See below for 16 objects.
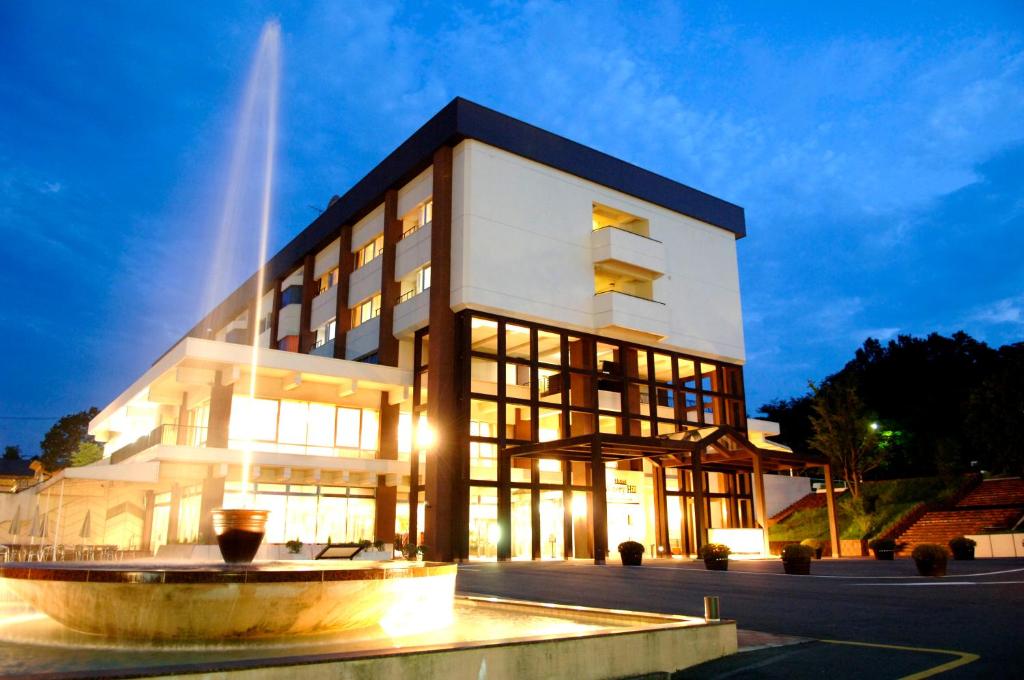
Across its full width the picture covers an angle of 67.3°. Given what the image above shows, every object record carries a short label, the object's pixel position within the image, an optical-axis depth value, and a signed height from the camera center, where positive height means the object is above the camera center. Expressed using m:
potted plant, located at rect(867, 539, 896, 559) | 29.12 -0.83
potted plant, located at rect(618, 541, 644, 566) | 25.81 -0.84
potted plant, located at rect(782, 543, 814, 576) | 20.09 -0.82
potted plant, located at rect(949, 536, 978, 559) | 28.41 -0.76
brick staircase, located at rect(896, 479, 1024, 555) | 36.22 +0.45
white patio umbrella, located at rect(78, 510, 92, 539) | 26.91 +0.01
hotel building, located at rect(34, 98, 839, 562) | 32.97 +6.68
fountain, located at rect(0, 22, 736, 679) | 6.76 -1.02
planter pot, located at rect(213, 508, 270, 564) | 9.67 -0.03
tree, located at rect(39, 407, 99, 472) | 92.75 +10.83
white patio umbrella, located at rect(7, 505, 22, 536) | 29.70 +0.26
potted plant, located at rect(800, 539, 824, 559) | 30.37 -0.77
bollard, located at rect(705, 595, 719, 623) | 9.08 -0.97
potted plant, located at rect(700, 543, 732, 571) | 21.98 -0.81
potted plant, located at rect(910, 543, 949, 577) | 18.69 -0.79
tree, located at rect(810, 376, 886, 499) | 36.91 +4.36
